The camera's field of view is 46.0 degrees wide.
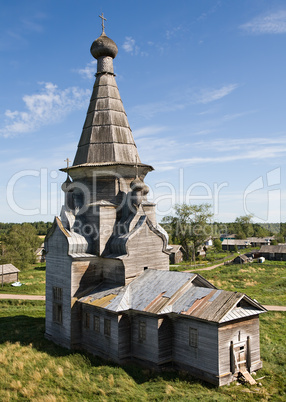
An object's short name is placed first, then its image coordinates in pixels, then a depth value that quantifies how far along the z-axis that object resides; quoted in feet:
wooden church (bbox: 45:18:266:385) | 41.34
